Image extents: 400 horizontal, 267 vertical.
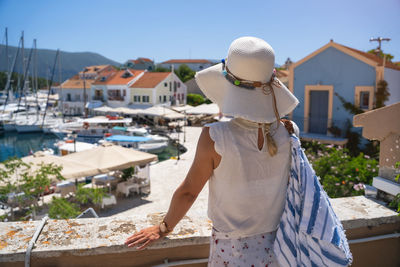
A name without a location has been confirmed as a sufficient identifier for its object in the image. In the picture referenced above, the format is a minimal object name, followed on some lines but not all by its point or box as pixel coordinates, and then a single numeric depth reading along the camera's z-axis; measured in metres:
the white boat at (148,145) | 23.38
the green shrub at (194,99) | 47.80
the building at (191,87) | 53.47
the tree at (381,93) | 14.41
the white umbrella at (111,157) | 11.08
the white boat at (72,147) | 20.22
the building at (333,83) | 15.04
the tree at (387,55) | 22.43
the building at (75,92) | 50.62
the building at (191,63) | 78.44
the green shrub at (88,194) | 9.62
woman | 1.36
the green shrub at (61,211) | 6.82
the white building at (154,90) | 43.28
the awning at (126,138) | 20.25
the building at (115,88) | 45.78
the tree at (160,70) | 65.50
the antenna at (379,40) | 18.52
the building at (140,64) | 68.44
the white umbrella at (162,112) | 29.50
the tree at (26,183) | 8.31
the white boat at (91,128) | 28.58
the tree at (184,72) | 59.56
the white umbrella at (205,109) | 26.08
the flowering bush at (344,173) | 5.64
